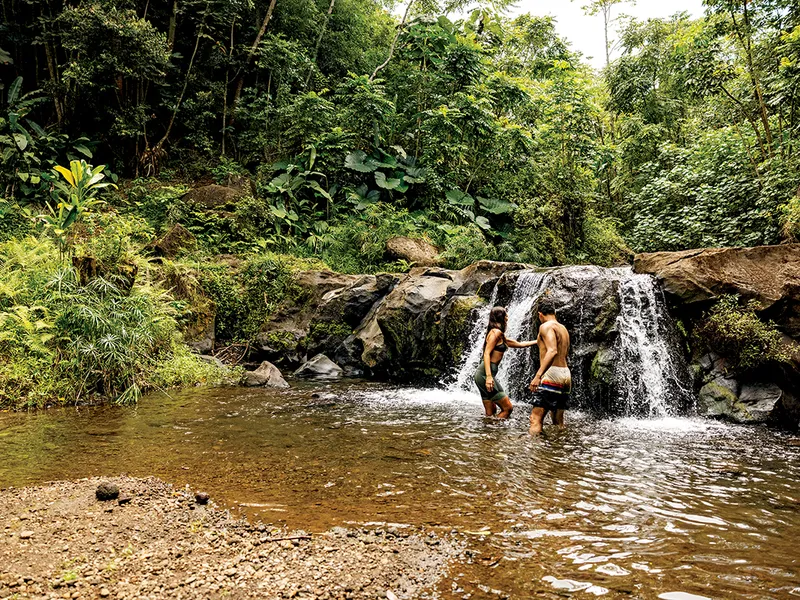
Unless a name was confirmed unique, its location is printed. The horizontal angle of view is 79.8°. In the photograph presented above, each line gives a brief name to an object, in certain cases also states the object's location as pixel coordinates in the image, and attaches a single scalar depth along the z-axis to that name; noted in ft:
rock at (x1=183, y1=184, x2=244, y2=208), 53.21
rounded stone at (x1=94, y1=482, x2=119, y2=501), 11.70
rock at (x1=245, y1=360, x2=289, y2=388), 32.37
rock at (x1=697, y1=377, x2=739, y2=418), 24.22
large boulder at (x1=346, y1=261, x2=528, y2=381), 33.96
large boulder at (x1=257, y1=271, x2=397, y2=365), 40.55
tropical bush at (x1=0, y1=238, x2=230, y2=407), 24.03
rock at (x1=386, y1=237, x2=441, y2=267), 46.37
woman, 22.45
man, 20.58
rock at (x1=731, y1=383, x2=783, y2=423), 23.09
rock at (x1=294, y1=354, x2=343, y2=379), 37.68
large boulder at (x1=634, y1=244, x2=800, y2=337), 24.47
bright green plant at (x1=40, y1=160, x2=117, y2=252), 27.55
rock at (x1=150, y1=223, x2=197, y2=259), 43.39
